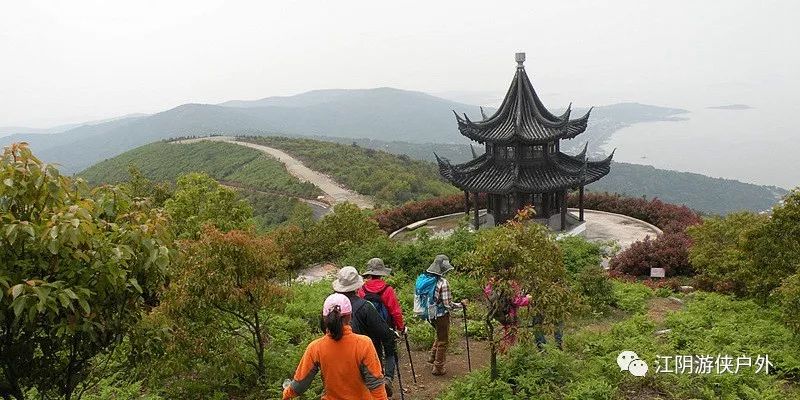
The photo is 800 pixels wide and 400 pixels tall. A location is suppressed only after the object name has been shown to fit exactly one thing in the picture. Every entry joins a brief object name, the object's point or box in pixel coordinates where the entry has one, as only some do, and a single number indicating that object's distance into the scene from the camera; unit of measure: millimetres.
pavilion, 21828
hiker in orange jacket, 4758
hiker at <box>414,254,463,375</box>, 8234
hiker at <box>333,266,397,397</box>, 5980
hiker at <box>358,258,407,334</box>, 6883
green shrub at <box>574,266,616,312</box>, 13055
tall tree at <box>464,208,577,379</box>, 7211
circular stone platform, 22898
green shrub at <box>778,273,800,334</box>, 9312
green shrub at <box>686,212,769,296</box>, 12547
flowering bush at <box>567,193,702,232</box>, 23019
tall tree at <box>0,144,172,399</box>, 3830
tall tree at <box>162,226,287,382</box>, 7262
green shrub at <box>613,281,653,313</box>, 12922
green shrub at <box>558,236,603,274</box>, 16078
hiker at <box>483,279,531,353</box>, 7520
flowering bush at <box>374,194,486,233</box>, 26172
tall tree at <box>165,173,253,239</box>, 15469
